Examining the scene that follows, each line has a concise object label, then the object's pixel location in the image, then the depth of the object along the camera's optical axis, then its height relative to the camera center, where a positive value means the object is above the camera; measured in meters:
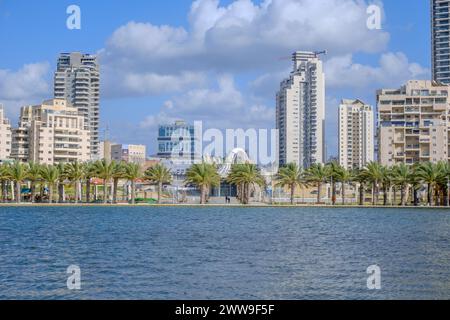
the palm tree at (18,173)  94.94 +1.45
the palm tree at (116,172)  99.44 +1.67
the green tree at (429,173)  96.19 +1.50
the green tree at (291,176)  102.00 +1.13
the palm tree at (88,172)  98.94 +1.66
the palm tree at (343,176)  103.00 +1.16
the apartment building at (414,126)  137.62 +11.64
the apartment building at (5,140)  153.88 +9.66
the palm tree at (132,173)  98.38 +1.51
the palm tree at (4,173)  95.50 +1.46
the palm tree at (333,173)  103.31 +1.60
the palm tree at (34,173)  97.00 +1.48
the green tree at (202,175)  97.94 +1.23
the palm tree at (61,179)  99.56 +0.67
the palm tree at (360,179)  102.56 +0.71
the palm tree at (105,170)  98.38 +1.94
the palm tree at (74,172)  98.81 +1.67
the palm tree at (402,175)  100.50 +1.27
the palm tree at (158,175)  101.22 +1.29
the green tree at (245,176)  99.88 +1.12
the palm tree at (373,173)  100.81 +1.58
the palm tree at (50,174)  96.88 +1.34
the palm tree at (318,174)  102.69 +1.44
